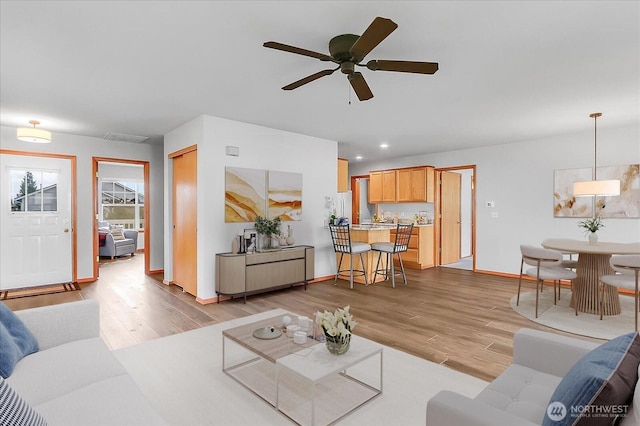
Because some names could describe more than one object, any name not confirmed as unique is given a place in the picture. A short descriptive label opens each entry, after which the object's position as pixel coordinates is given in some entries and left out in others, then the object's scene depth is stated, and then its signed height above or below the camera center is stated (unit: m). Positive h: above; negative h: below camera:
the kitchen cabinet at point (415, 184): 7.39 +0.51
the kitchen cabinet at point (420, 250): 7.28 -0.93
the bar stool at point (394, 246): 5.59 -0.65
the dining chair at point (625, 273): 3.47 -0.74
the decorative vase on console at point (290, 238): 5.39 -0.48
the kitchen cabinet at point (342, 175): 6.91 +0.66
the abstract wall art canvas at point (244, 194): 4.82 +0.21
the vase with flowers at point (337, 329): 2.09 -0.76
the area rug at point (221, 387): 2.10 -1.28
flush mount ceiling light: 4.39 +0.97
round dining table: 4.03 -0.85
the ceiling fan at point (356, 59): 2.08 +1.00
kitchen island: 6.00 -0.82
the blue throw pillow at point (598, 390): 0.96 -0.55
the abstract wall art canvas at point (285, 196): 5.31 +0.19
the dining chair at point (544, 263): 3.96 -0.69
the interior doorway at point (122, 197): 9.72 +0.34
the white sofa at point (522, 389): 1.20 -0.79
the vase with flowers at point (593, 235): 4.40 -0.37
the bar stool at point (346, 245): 5.55 -0.63
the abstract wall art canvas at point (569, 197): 5.54 +0.16
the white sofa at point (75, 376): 1.38 -0.83
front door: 5.19 -0.20
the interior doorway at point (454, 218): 7.64 -0.26
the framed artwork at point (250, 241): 4.87 -0.48
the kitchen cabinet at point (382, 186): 8.05 +0.51
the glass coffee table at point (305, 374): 2.06 -1.29
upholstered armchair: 8.38 -0.83
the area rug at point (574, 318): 3.54 -1.29
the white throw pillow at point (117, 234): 8.77 -0.65
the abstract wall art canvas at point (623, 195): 5.12 +0.17
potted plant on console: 5.08 -0.38
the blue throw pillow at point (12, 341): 1.68 -0.72
